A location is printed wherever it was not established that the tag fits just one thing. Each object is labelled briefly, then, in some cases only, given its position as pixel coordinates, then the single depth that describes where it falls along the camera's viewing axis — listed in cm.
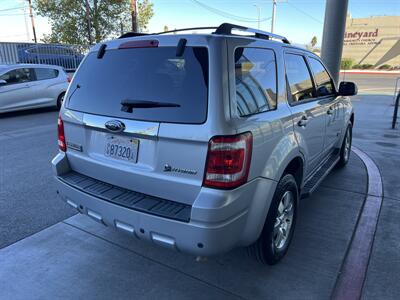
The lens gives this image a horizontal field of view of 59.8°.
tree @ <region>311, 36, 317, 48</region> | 8910
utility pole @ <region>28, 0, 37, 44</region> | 3647
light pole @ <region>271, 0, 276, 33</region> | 4439
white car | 1017
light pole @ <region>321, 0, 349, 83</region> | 733
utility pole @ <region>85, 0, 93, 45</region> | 2653
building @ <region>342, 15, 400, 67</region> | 4869
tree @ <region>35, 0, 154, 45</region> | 2758
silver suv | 223
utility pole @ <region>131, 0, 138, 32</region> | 2116
